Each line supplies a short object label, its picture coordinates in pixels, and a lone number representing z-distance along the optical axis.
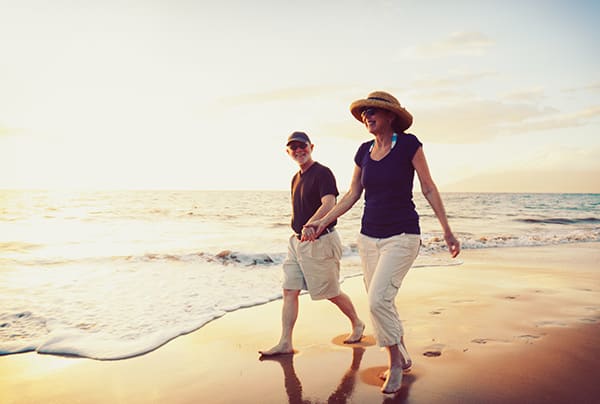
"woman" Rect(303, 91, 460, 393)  3.13
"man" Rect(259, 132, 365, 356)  4.18
